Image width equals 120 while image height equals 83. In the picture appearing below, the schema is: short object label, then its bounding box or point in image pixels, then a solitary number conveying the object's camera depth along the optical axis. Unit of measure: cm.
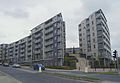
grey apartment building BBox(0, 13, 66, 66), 3296
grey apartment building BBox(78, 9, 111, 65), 3483
